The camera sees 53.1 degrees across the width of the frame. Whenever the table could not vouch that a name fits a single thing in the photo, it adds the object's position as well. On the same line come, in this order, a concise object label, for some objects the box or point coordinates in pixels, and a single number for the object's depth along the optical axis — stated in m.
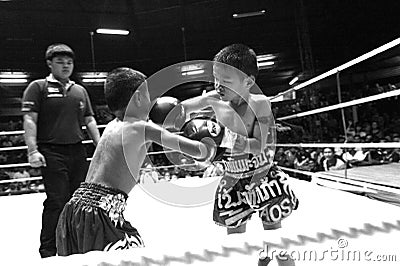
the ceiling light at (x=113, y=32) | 6.06
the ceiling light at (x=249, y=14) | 5.95
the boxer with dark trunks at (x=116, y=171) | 0.95
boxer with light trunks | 1.12
